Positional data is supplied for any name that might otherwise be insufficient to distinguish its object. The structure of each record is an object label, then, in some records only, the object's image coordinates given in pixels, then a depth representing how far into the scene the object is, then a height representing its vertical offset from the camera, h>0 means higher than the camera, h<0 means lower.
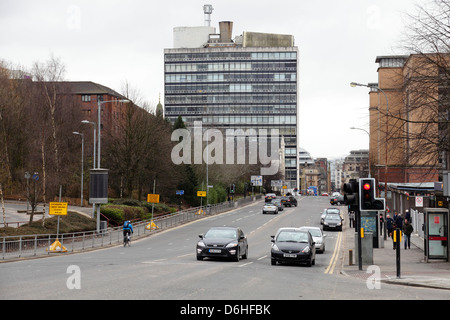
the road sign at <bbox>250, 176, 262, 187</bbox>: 116.75 -2.16
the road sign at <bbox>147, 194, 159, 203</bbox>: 47.69 -2.34
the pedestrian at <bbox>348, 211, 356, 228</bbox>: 51.27 -4.48
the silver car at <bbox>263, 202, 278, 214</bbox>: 70.21 -4.84
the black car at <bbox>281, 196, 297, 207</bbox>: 87.00 -4.84
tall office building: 155.50 +23.17
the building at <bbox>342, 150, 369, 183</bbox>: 85.38 -0.58
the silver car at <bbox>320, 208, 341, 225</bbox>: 53.53 -3.95
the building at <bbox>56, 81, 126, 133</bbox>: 126.13 +17.35
